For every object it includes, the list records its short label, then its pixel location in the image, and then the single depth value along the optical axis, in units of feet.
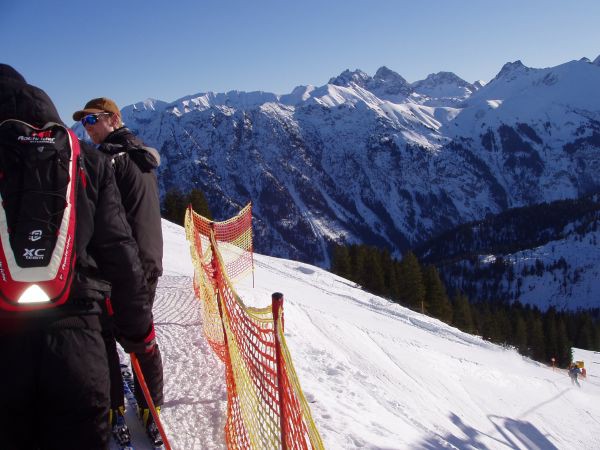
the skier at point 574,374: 69.38
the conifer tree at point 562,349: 196.44
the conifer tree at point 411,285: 163.22
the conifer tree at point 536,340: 205.05
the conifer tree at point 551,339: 204.13
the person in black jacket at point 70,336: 8.00
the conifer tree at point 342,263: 161.58
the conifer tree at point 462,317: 183.52
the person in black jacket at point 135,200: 13.26
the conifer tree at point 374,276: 160.25
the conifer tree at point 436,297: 170.30
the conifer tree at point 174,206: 144.87
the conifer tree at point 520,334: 201.67
